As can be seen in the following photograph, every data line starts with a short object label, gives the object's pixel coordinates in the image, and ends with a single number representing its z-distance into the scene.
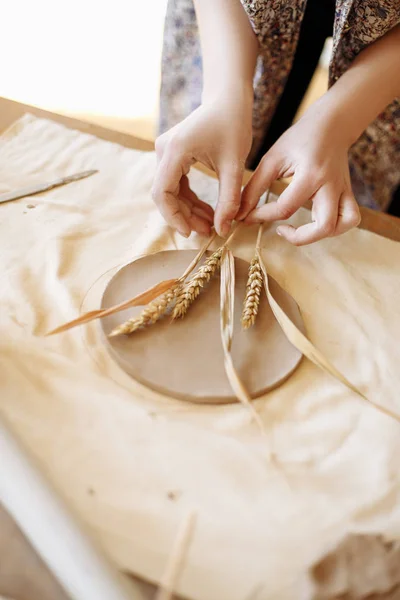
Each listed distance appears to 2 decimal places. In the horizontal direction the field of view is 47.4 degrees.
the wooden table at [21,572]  0.40
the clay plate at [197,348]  0.52
